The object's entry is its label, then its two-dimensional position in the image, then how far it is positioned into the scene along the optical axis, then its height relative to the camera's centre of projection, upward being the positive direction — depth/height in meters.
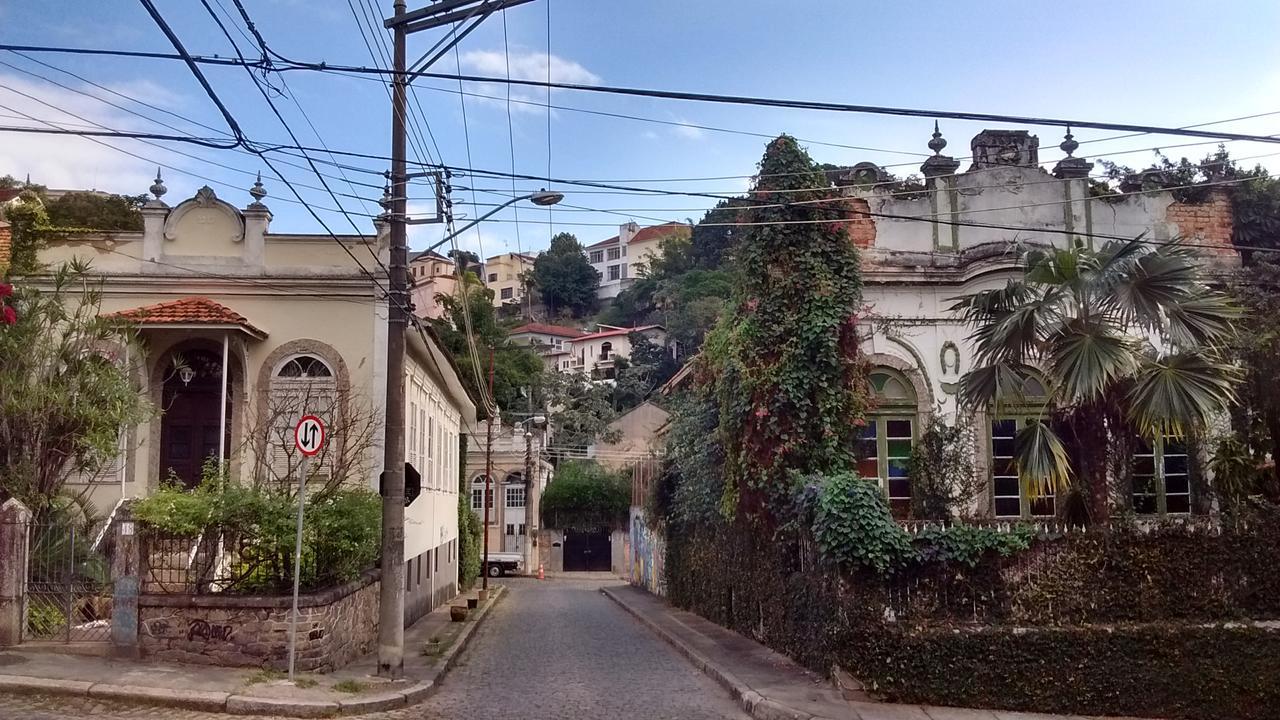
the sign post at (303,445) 11.72 +0.49
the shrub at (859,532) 11.96 -0.48
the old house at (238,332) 17.55 +2.67
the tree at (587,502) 56.72 -0.66
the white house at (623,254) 111.62 +24.95
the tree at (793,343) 14.69 +1.98
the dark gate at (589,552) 57.78 -3.32
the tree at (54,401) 13.66 +1.15
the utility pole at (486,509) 34.66 -0.75
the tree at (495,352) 47.38 +6.95
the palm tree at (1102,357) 12.43 +1.54
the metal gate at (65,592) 12.74 -1.17
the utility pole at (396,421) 13.10 +0.86
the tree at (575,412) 66.06 +4.73
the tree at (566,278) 111.62 +21.71
